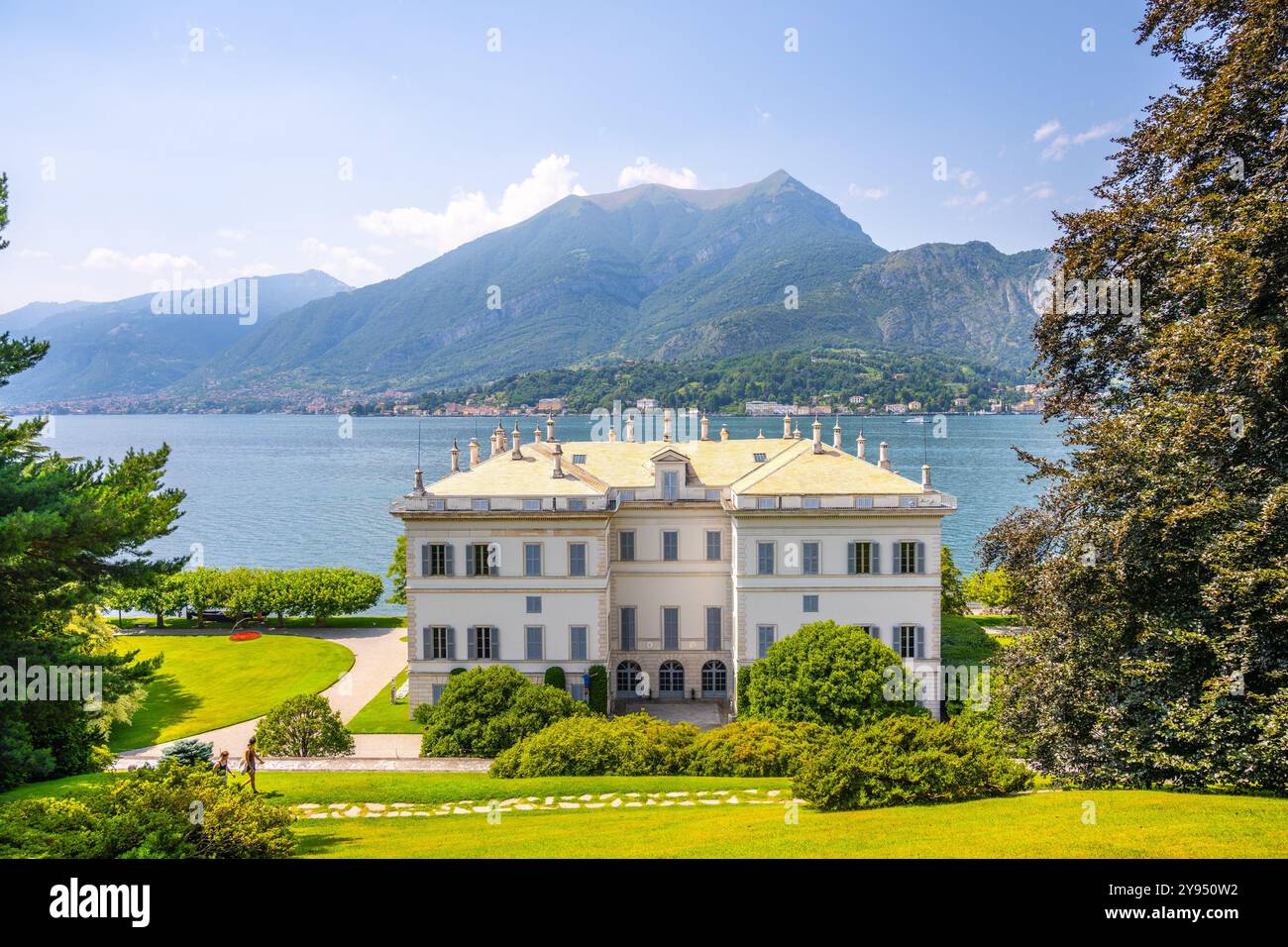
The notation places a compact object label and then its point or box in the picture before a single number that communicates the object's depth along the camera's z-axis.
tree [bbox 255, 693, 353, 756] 30.05
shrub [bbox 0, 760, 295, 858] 12.83
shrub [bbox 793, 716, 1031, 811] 19.16
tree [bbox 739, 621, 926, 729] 30.66
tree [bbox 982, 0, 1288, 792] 16.67
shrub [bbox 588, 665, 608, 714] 35.16
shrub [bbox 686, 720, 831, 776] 25.38
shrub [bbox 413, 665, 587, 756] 30.02
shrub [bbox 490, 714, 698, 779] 25.72
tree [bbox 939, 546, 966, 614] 51.38
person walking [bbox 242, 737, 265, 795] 21.78
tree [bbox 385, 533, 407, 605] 56.88
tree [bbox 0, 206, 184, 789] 14.45
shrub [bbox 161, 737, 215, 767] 22.75
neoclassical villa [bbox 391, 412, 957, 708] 35.34
